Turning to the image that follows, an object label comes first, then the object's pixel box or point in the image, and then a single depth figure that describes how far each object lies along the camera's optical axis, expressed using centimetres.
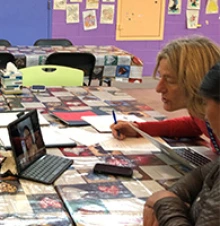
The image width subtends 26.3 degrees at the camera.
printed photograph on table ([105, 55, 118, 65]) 365
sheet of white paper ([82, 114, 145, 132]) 198
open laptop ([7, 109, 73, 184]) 145
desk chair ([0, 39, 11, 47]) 409
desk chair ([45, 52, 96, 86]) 354
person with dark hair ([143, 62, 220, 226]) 102
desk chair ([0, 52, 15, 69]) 343
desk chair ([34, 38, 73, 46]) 424
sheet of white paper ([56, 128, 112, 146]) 182
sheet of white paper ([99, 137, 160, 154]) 177
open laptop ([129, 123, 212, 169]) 162
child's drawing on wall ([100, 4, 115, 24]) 558
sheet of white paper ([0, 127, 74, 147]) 173
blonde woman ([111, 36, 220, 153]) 168
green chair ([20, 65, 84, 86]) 290
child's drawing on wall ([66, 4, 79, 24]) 541
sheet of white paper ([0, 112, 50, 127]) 195
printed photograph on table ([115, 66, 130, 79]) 368
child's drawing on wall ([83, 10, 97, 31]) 554
